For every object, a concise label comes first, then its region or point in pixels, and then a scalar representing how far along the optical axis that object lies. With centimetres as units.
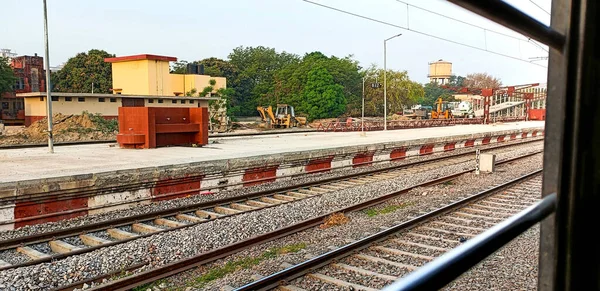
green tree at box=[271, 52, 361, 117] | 5159
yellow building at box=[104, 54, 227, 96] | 3828
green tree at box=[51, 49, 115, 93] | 4884
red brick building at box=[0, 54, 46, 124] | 4519
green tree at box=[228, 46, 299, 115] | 5578
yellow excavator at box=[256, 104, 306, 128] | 4003
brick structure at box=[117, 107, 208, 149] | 1702
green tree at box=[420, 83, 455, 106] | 8981
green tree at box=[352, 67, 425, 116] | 5644
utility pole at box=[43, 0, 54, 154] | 1551
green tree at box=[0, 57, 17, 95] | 4194
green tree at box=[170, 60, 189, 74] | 5169
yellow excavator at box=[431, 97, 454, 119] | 5219
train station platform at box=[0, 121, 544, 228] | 970
